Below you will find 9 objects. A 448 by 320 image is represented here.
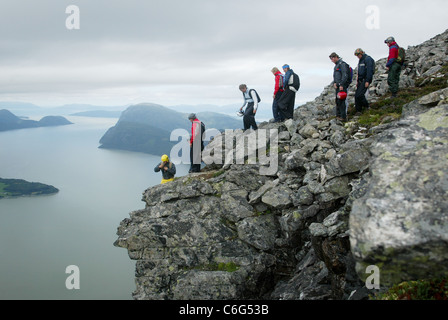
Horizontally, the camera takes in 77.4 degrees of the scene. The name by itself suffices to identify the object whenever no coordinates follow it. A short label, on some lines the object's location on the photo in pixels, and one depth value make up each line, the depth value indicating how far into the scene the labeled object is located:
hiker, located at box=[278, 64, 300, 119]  19.75
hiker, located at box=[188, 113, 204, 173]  20.16
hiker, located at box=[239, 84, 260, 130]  20.52
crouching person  19.44
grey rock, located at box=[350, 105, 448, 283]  6.21
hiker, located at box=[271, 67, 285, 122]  20.58
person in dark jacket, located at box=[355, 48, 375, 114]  17.31
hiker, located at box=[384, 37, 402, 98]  18.20
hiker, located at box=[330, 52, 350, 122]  17.05
